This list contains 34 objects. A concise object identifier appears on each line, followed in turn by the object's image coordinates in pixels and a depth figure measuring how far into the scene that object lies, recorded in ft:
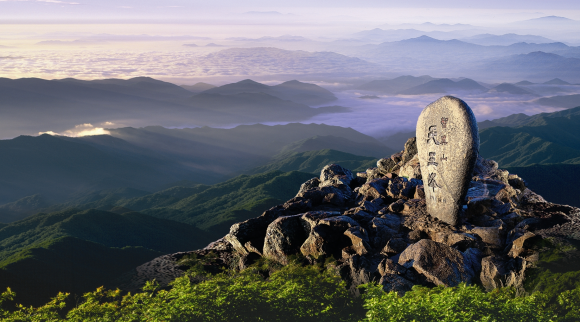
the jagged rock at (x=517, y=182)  84.40
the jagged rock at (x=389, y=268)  56.80
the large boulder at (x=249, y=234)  77.60
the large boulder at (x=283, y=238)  71.15
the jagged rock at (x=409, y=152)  105.09
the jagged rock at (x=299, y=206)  85.35
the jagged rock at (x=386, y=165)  107.86
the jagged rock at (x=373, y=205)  79.46
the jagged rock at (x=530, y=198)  77.22
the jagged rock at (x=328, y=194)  88.79
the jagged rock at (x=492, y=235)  61.77
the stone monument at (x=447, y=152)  61.46
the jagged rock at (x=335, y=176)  103.30
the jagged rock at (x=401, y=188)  83.15
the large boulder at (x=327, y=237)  67.21
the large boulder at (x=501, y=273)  53.01
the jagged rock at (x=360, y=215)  74.53
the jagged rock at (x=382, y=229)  68.69
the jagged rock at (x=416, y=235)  67.77
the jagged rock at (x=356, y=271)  58.49
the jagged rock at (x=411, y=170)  92.32
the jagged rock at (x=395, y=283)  54.01
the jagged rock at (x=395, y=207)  76.89
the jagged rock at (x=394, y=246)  64.69
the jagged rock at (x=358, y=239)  65.57
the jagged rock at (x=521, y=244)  57.77
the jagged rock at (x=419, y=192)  79.10
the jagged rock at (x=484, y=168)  91.20
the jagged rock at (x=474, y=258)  57.13
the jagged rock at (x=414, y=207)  74.43
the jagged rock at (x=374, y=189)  86.63
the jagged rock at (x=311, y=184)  113.68
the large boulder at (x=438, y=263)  54.80
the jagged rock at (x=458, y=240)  61.52
